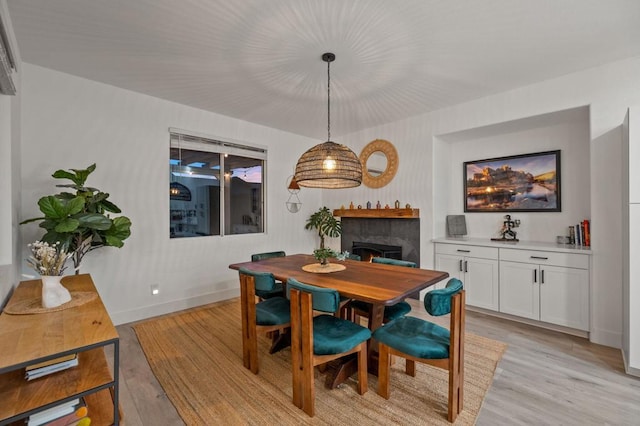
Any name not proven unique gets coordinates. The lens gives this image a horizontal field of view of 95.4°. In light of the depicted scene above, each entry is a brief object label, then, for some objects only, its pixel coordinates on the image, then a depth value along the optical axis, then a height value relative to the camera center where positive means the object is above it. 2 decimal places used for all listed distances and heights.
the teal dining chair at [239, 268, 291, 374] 2.29 -0.84
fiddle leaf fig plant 2.30 -0.08
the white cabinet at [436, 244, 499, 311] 3.59 -0.75
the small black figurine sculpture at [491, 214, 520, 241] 3.90 -0.24
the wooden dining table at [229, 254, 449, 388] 1.93 -0.53
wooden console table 1.21 -0.62
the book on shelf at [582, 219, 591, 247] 3.20 -0.22
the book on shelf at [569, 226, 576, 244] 3.38 -0.27
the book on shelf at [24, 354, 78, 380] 1.40 -0.77
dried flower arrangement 1.80 -0.30
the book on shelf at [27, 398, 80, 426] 1.30 -0.93
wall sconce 5.13 +0.20
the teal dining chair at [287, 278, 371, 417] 1.86 -0.86
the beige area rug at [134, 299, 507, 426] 1.87 -1.31
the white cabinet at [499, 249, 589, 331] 3.00 -0.82
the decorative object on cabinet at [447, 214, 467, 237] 4.32 -0.21
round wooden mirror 4.67 +0.83
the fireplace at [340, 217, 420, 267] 4.38 -0.36
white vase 1.77 -0.49
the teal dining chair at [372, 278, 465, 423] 1.82 -0.86
